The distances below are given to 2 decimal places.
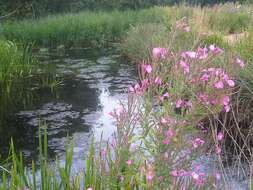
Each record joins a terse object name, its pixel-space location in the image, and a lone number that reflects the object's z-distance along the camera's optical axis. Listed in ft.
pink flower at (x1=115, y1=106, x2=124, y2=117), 6.05
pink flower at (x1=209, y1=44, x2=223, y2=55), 6.18
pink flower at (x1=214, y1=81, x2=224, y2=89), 5.76
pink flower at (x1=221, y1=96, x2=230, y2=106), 5.86
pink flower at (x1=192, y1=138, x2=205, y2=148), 6.04
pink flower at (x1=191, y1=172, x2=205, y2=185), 5.87
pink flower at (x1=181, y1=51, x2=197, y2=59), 6.23
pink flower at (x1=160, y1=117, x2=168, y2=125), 5.75
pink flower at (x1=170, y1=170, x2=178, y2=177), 5.71
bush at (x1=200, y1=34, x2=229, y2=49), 27.33
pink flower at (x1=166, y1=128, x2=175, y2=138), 5.62
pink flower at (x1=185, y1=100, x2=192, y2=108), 5.90
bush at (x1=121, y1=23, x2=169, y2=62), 27.33
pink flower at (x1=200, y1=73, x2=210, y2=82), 5.97
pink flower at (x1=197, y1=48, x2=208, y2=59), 6.15
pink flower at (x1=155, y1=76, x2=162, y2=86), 5.96
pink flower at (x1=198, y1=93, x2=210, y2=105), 5.74
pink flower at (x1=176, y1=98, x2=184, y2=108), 5.83
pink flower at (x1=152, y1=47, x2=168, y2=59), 6.22
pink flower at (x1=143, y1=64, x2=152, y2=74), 6.17
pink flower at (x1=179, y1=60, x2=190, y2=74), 6.00
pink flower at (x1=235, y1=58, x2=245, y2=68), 6.69
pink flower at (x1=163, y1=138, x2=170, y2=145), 5.64
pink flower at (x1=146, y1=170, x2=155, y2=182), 5.46
